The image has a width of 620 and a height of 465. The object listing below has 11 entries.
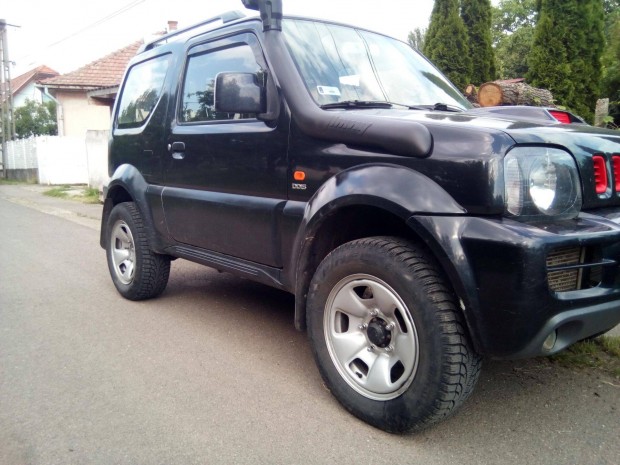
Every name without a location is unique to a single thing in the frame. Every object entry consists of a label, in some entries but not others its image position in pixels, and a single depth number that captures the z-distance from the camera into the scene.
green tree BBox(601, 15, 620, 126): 11.50
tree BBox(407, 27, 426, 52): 41.53
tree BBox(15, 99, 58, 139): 41.81
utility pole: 27.97
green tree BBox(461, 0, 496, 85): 11.08
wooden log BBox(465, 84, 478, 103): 8.16
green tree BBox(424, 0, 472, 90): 10.55
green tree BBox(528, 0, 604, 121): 9.95
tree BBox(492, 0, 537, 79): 28.62
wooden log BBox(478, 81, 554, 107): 7.23
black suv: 2.32
